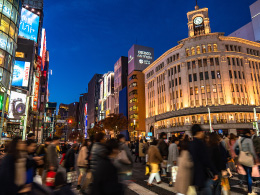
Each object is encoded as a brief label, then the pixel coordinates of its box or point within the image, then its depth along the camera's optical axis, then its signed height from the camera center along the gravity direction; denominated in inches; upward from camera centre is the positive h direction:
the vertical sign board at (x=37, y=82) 1827.8 +501.0
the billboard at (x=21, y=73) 1324.8 +429.9
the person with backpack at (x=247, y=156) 245.9 -32.5
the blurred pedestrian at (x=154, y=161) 313.0 -46.2
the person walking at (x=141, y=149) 663.8 -56.4
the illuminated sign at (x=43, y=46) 2113.7 +979.4
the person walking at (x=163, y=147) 373.7 -28.4
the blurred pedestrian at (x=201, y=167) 159.9 -29.3
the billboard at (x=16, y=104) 1202.6 +196.4
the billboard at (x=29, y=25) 1534.2 +889.2
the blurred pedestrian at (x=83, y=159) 292.1 -39.1
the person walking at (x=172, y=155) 328.7 -38.9
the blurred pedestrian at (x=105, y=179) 108.5 -26.0
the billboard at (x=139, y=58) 3061.3 +1214.3
